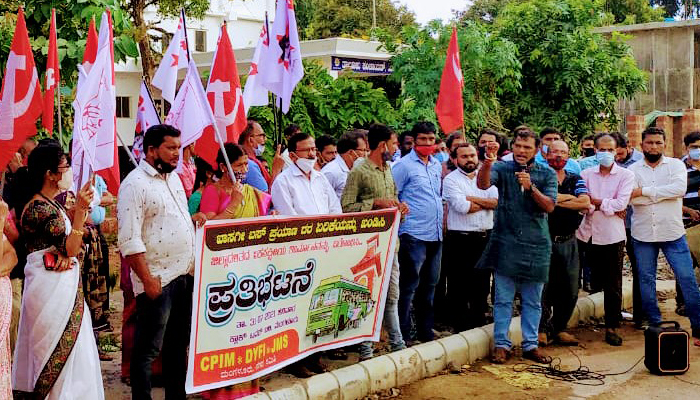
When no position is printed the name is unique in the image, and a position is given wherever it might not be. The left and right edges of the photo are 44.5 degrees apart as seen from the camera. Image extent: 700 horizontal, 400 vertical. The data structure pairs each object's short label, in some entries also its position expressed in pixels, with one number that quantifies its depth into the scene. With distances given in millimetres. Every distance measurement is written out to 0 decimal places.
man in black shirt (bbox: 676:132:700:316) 9008
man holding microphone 7348
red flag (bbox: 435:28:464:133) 8586
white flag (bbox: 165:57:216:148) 6125
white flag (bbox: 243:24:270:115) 8438
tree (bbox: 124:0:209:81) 17281
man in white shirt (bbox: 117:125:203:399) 5203
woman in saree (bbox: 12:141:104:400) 4922
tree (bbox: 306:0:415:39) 35562
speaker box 7047
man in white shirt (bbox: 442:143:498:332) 8031
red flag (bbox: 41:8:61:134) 7062
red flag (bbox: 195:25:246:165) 7328
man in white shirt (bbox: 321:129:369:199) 7977
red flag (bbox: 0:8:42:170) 6332
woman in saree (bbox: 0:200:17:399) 4488
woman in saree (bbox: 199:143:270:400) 5906
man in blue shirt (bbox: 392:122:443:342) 7500
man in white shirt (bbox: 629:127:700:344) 8141
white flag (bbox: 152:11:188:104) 8070
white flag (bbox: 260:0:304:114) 8125
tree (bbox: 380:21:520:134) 14188
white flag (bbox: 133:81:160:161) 8109
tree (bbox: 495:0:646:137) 16688
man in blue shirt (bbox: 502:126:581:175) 8456
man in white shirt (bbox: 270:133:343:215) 6527
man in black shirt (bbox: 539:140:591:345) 7887
